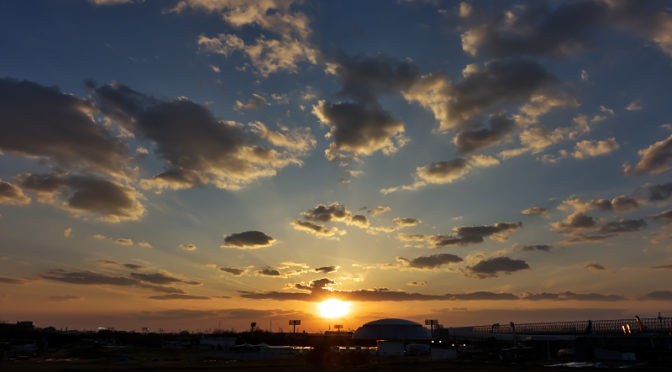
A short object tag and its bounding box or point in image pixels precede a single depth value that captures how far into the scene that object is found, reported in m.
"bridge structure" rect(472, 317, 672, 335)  92.25
